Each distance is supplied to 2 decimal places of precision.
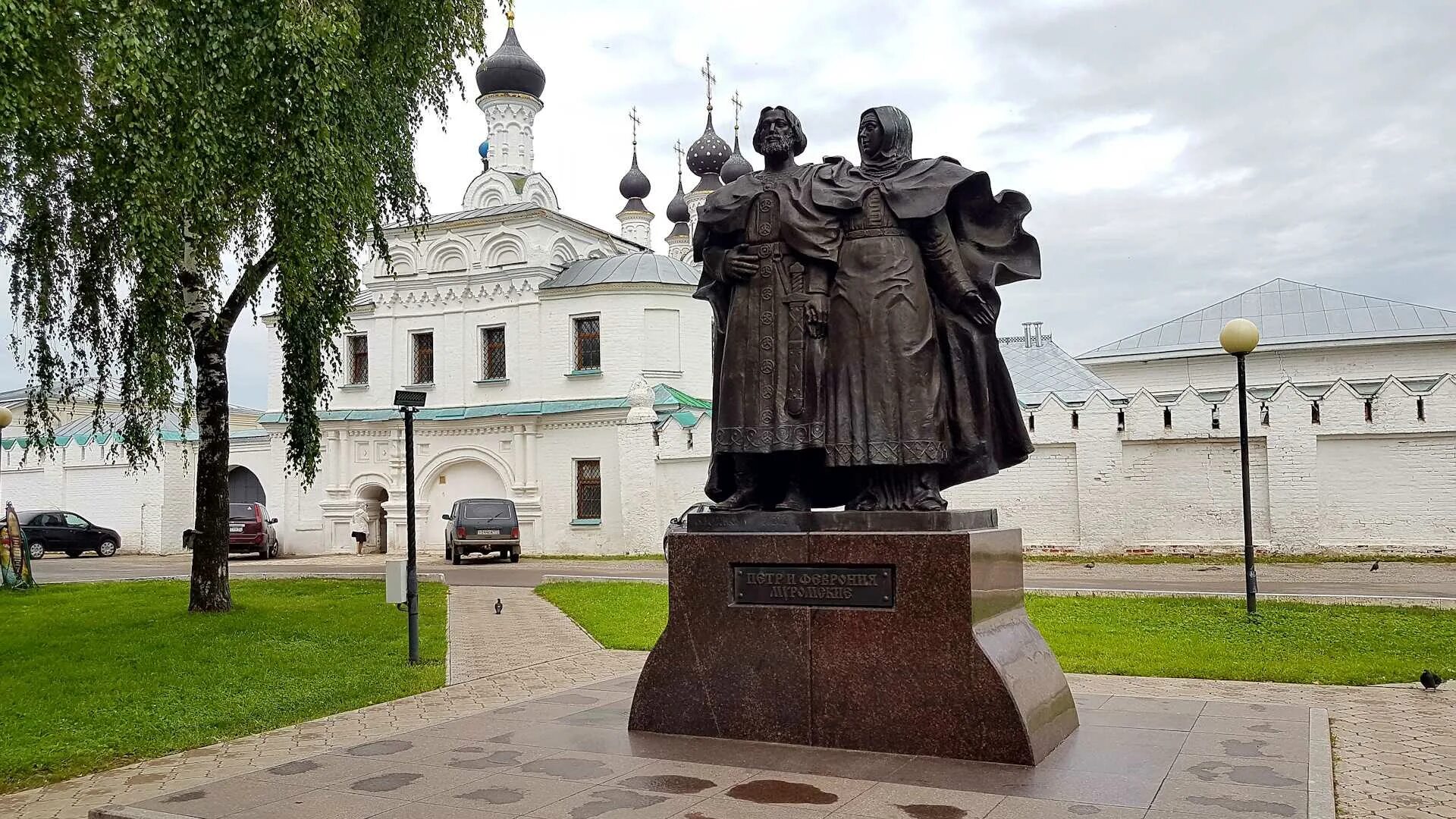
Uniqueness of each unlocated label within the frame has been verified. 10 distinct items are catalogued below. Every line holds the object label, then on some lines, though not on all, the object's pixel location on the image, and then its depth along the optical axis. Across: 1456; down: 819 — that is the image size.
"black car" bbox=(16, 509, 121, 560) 29.73
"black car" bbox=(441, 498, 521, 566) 25.16
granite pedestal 5.20
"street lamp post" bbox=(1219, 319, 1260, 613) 11.70
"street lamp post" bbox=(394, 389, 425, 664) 9.66
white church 22.83
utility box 9.70
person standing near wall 30.86
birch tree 8.13
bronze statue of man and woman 5.79
